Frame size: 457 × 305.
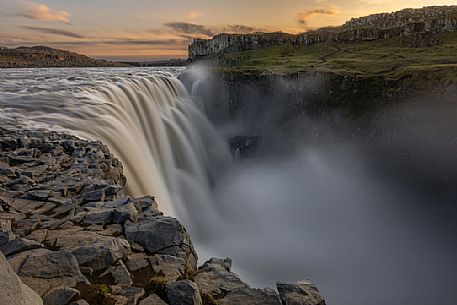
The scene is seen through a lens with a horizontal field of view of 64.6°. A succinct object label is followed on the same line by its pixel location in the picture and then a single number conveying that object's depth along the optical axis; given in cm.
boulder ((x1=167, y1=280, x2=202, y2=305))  792
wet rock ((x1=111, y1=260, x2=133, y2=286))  857
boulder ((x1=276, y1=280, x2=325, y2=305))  876
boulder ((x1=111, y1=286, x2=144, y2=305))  791
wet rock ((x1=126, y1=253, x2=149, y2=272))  931
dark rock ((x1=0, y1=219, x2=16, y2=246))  922
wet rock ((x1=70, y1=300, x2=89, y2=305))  727
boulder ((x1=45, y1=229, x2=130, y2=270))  907
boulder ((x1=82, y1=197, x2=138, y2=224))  1143
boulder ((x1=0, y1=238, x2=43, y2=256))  897
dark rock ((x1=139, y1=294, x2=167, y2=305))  793
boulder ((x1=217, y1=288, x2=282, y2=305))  862
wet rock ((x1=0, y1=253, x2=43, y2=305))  556
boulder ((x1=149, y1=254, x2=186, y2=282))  911
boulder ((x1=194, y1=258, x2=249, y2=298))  912
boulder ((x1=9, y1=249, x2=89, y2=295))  787
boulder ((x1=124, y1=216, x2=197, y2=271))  1032
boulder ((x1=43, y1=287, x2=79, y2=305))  732
